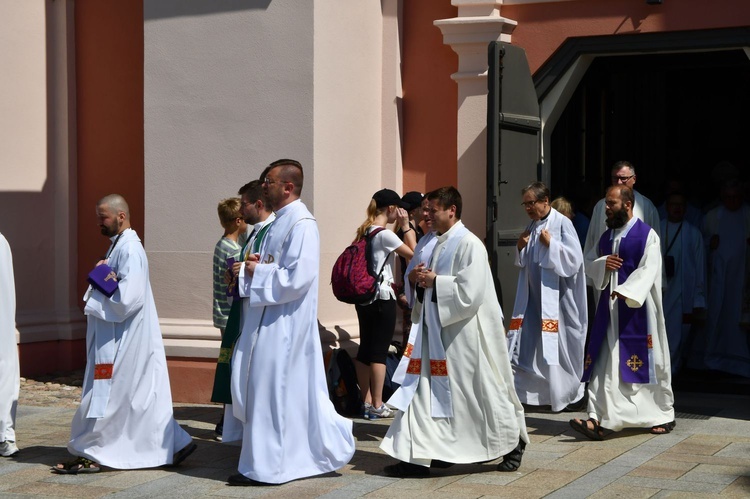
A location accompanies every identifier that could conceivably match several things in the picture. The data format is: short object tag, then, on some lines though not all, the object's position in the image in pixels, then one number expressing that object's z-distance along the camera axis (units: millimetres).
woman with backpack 14802
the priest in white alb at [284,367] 11503
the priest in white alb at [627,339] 13591
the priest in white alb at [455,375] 11609
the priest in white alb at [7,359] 12853
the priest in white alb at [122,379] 12076
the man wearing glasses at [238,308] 12221
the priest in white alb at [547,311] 15434
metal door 15658
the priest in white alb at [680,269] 18279
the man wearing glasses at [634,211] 15803
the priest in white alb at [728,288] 18806
